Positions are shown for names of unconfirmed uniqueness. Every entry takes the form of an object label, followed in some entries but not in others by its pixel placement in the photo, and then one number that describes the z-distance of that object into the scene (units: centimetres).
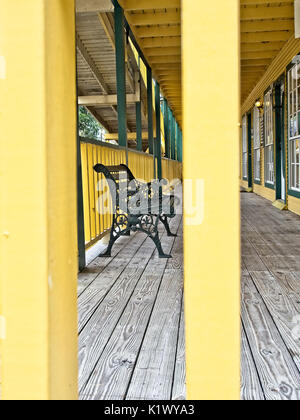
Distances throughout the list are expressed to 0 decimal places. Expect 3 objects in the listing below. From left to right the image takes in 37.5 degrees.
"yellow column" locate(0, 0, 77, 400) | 96
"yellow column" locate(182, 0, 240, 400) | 94
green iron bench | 404
